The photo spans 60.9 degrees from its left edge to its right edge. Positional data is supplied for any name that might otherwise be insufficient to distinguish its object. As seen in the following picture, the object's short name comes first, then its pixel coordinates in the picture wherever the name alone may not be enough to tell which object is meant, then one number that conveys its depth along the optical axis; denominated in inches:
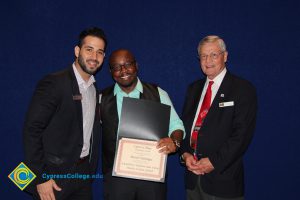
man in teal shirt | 86.7
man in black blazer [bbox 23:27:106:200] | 75.7
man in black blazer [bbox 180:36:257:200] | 82.0
